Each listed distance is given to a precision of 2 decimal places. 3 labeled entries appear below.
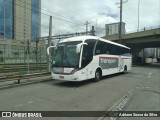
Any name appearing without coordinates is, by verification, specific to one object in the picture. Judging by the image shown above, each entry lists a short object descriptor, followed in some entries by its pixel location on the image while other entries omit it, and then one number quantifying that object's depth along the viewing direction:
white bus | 10.66
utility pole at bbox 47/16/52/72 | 14.93
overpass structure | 34.06
